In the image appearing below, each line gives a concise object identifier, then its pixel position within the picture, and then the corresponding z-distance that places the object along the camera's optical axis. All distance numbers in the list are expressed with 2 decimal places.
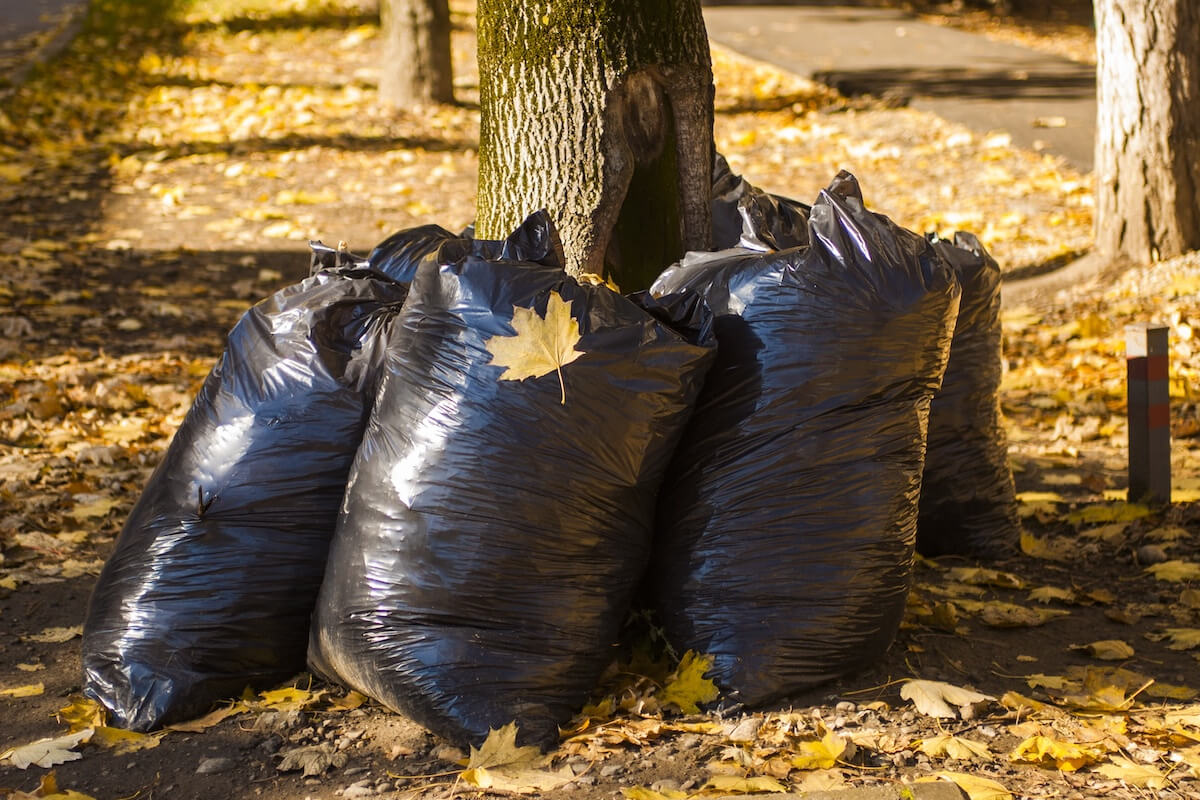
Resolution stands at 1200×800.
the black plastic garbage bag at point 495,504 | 4.59
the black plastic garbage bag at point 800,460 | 4.96
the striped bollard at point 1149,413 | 7.17
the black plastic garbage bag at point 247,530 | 5.12
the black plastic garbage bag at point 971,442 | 6.48
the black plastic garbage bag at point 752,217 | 5.49
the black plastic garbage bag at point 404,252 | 6.08
